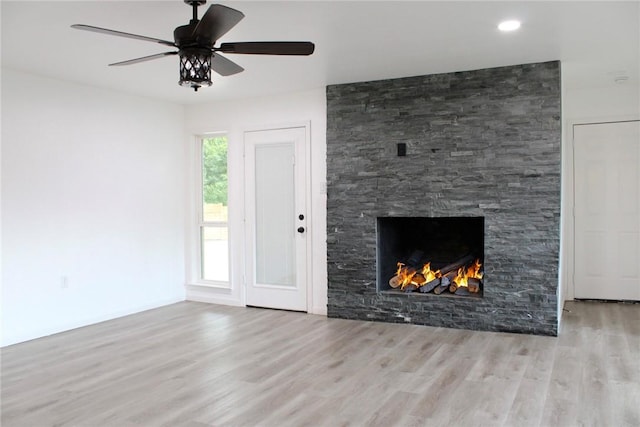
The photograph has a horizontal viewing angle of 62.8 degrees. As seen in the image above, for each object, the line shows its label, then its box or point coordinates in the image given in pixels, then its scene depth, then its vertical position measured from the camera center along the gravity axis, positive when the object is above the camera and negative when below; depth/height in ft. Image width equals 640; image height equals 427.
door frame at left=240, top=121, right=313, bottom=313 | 18.42 -0.34
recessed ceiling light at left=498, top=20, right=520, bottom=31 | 11.30 +3.78
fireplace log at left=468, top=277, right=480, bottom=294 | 16.38 -2.76
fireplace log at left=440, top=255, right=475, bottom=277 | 17.43 -2.23
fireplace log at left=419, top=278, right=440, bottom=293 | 16.85 -2.83
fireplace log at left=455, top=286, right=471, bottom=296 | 16.48 -2.94
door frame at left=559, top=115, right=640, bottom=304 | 19.71 -0.84
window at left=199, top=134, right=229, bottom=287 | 20.70 -0.47
